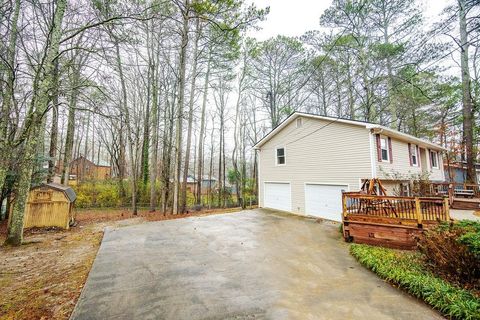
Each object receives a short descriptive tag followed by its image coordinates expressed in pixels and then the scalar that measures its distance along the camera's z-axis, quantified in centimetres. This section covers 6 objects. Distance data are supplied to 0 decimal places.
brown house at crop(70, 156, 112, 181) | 2484
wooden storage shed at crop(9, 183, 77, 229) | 885
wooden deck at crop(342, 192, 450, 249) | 532
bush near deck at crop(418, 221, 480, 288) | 357
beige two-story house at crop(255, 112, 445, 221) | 871
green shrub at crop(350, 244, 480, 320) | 292
